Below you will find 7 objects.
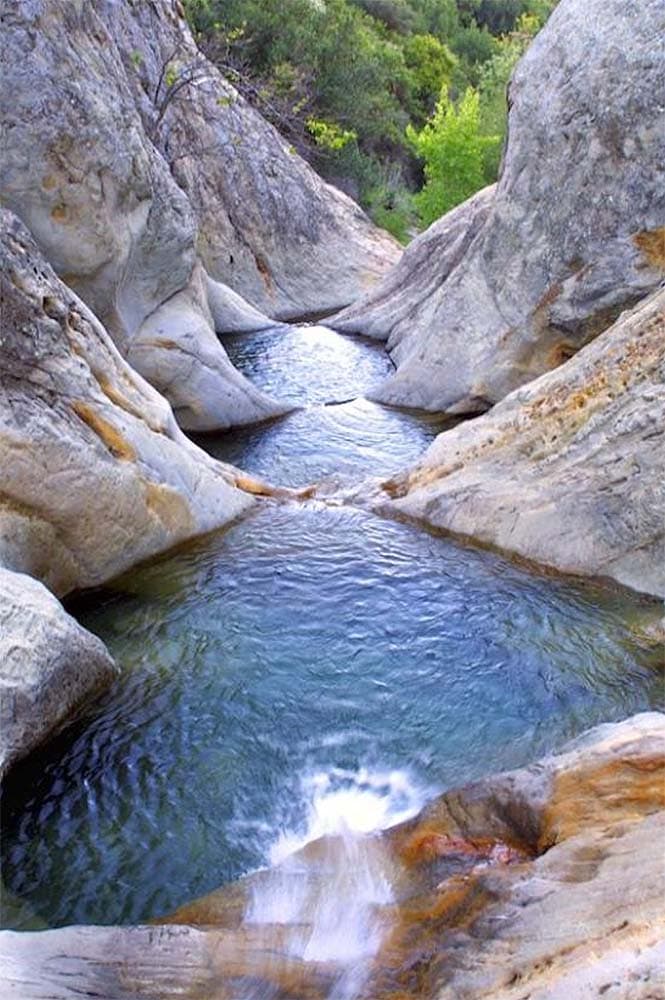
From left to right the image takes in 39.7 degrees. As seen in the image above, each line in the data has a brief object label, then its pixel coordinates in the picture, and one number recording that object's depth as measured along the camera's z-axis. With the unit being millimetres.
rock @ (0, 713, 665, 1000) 3264
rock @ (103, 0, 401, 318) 18641
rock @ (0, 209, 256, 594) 6965
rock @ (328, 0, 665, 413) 11258
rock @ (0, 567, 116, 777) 5395
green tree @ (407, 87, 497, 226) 24750
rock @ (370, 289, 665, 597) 7559
